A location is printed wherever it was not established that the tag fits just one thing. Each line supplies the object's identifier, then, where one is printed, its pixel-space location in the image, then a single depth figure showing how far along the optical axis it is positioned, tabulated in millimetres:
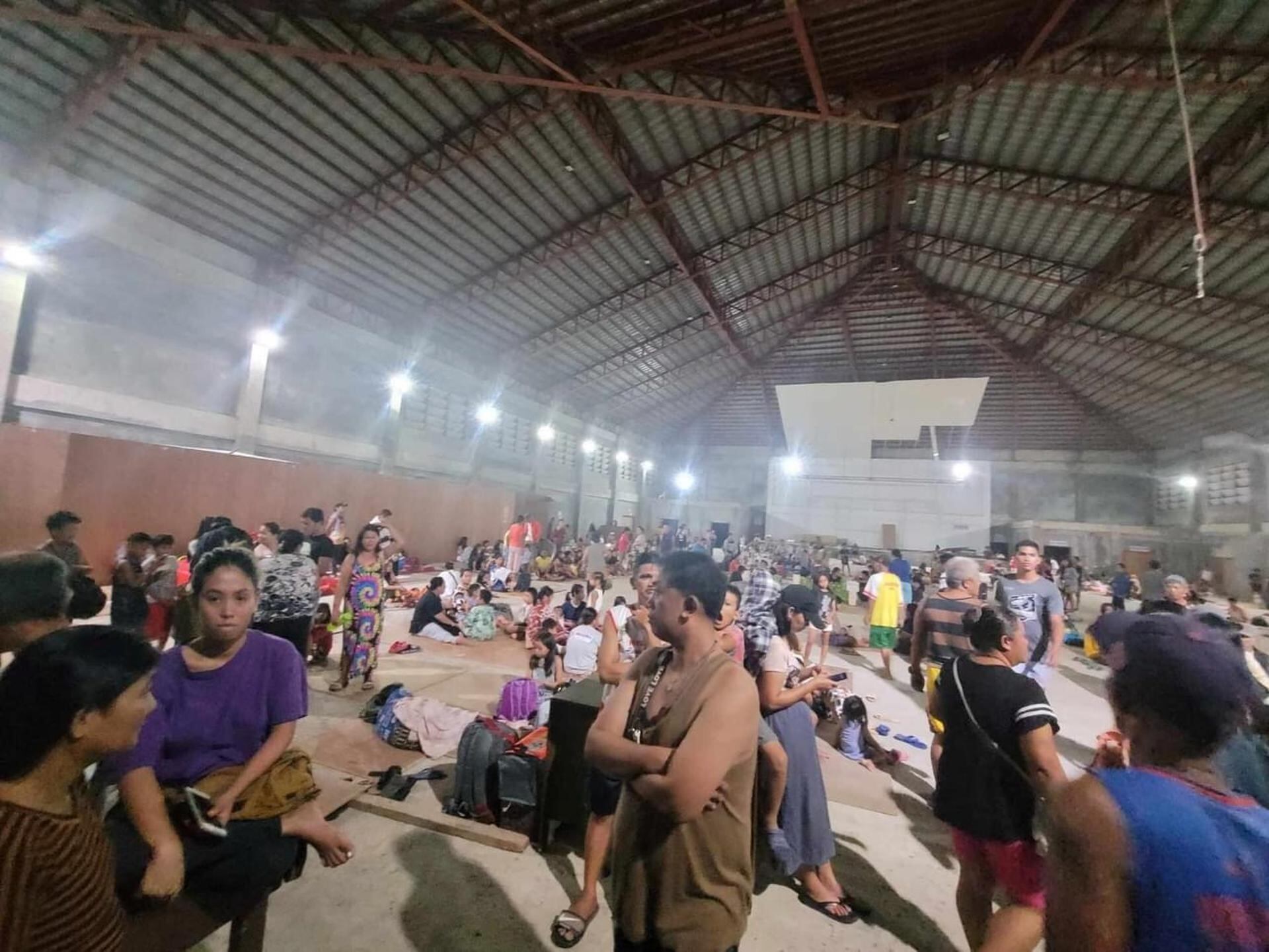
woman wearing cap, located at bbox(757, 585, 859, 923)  2623
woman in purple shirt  1517
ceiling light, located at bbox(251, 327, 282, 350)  10555
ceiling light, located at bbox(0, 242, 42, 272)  7230
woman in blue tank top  847
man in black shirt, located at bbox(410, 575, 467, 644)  7320
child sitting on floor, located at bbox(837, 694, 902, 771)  4363
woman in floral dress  4828
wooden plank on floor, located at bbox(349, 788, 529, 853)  2924
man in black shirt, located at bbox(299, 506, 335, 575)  5977
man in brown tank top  1285
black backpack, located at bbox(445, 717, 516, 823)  3154
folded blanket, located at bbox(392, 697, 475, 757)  4008
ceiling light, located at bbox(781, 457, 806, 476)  24641
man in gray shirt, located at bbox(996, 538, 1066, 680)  3926
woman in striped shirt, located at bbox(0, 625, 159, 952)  1023
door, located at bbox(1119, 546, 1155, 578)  18891
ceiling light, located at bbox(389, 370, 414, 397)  13742
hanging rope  4339
